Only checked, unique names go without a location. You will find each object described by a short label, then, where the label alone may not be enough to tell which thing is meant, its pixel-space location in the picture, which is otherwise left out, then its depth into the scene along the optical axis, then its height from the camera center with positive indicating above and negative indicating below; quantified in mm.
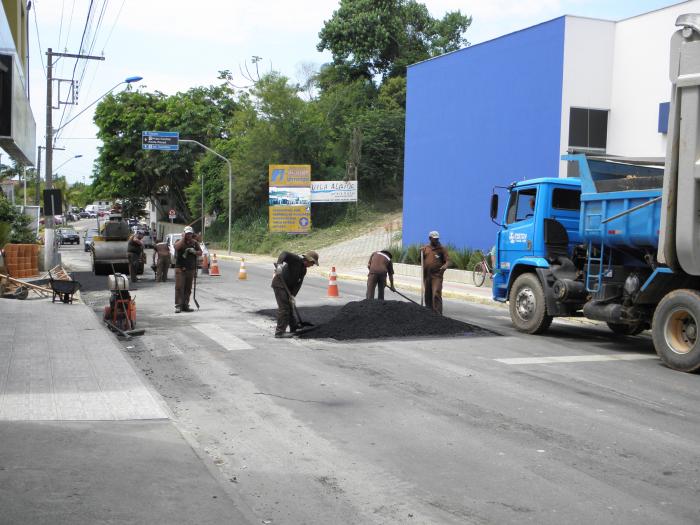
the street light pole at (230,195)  44916 +1367
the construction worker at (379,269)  15945 -1028
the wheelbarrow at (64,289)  16188 -1676
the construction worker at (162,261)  23734 -1467
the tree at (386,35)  54094 +13892
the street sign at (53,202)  21859 +310
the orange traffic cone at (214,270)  27583 -2006
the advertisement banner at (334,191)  45719 +1829
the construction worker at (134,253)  23562 -1231
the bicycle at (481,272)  24172 -1566
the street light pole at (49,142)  25266 +2606
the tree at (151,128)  59500 +7058
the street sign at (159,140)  43312 +4446
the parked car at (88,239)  47656 -1689
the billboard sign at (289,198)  45906 +1341
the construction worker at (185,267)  15820 -1090
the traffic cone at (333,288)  20094 -1841
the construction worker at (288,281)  12148 -1028
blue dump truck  9039 -214
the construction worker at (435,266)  15180 -876
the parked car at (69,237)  61688 -1995
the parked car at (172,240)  26517 -923
